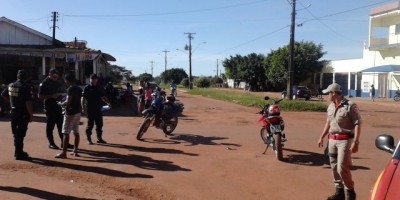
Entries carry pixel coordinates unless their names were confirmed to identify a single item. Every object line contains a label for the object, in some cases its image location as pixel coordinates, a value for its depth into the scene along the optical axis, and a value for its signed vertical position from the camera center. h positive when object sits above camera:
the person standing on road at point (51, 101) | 9.22 -0.39
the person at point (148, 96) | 16.12 -0.43
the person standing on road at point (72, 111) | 8.69 -0.56
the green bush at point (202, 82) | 85.75 +0.56
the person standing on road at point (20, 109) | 8.38 -0.52
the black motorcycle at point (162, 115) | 11.38 -0.83
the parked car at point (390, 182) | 2.92 -0.67
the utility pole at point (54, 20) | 43.09 +6.91
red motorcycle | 8.91 -0.90
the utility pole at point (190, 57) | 67.00 +4.48
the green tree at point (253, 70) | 66.12 +2.46
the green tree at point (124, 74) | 82.88 +2.38
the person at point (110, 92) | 23.00 -0.43
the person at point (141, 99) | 17.51 -0.60
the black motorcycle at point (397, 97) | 38.56 -0.83
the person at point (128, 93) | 26.69 -0.56
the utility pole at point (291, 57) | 28.68 +1.96
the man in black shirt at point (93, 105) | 10.26 -0.50
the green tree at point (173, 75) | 100.00 +2.38
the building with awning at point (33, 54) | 24.47 +1.70
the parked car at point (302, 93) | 39.22 -0.62
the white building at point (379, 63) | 42.65 +2.64
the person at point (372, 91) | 40.73 -0.39
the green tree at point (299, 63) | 54.41 +3.09
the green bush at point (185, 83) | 81.91 +0.39
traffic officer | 5.80 -0.69
